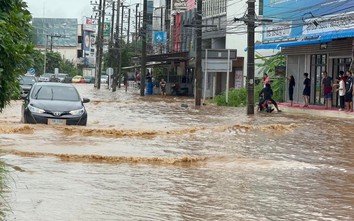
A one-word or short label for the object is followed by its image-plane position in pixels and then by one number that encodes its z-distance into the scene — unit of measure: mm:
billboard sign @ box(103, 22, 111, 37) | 112562
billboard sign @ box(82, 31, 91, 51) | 157875
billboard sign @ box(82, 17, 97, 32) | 156750
